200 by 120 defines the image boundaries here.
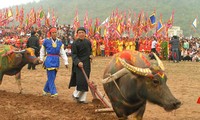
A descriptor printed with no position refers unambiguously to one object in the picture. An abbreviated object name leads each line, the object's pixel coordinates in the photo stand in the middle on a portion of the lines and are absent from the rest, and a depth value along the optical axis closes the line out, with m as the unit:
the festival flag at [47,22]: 27.34
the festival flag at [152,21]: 23.94
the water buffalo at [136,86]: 4.41
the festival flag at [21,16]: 27.61
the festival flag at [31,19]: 27.39
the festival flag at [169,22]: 24.34
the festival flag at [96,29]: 25.63
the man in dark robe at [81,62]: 7.40
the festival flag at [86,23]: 25.91
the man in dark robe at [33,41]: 13.79
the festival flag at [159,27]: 24.06
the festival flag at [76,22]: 25.55
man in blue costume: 7.93
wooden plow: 4.97
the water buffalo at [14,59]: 8.62
